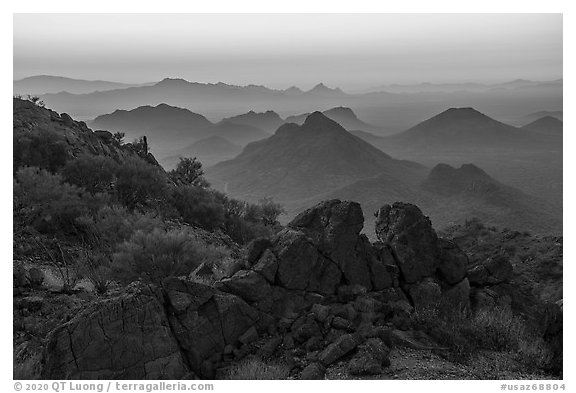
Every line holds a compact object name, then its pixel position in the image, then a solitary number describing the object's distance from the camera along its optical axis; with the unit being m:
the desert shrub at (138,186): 19.44
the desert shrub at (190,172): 32.93
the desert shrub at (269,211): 28.23
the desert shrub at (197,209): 20.81
